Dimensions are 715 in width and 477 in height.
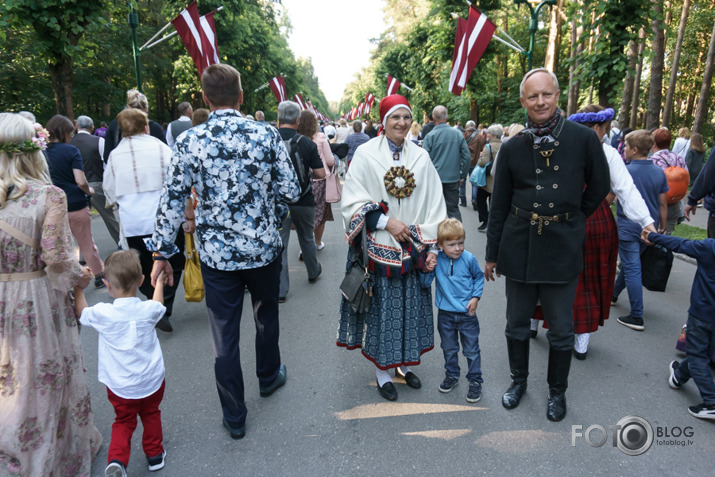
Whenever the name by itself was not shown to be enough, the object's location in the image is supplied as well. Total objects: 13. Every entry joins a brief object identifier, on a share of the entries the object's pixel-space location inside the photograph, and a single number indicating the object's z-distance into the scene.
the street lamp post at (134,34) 12.13
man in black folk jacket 2.83
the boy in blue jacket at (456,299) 3.29
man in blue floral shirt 2.66
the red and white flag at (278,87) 19.22
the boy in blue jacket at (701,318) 3.05
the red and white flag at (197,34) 9.99
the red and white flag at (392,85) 18.91
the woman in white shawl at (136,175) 4.13
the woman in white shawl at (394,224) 3.14
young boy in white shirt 2.46
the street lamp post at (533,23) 12.66
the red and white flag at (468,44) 9.12
